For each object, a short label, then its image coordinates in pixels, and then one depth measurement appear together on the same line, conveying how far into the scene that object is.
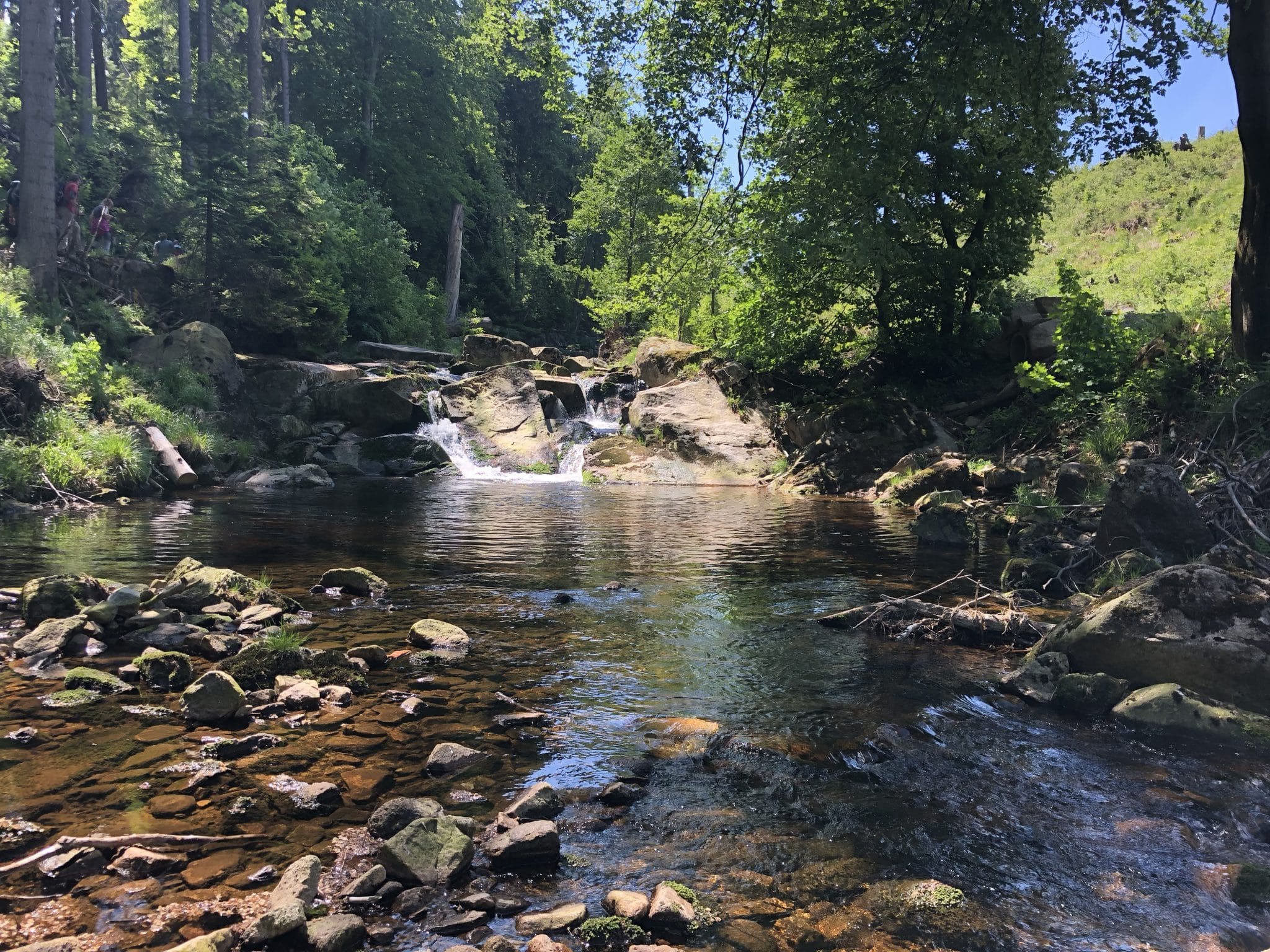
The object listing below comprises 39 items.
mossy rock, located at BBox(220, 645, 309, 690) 5.36
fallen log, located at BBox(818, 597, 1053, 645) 6.99
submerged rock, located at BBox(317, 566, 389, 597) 8.42
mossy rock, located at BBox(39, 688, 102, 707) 4.96
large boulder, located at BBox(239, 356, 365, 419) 22.77
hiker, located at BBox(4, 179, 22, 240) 19.83
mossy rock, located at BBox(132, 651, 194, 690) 5.36
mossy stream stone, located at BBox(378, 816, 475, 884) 3.24
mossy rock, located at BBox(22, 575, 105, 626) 6.64
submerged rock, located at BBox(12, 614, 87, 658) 5.88
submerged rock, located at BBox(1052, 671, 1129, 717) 5.38
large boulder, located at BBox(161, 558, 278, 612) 7.08
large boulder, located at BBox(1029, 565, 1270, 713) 5.36
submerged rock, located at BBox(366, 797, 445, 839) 3.62
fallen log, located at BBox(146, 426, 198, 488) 16.94
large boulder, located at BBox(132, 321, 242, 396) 21.27
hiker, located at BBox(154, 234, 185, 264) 24.78
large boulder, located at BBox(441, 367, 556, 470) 24.45
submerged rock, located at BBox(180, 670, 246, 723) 4.79
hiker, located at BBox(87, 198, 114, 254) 23.36
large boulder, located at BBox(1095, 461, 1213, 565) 7.79
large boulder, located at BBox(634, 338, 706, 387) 26.64
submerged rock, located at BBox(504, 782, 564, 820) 3.82
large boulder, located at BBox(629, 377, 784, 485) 22.64
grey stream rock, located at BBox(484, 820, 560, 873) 3.41
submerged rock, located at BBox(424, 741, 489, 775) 4.35
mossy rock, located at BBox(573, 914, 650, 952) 2.91
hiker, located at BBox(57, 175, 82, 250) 20.88
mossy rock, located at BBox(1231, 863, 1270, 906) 3.23
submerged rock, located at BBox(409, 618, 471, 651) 6.53
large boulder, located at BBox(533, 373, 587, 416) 27.36
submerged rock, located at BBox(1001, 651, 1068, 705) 5.62
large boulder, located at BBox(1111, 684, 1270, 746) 4.89
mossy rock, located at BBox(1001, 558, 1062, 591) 8.59
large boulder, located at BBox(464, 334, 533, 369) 31.02
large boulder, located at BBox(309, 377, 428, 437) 23.44
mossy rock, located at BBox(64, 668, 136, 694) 5.18
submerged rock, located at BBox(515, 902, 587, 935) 2.95
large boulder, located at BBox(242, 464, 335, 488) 18.64
